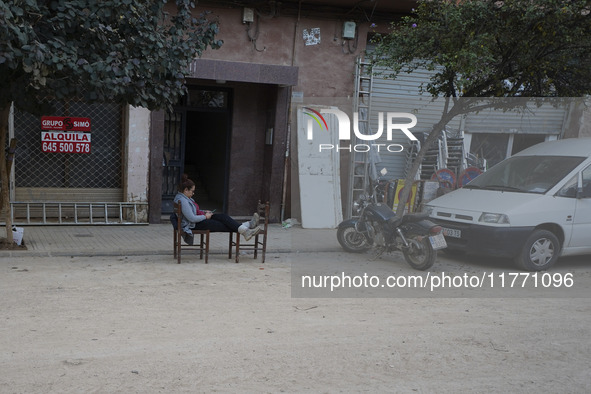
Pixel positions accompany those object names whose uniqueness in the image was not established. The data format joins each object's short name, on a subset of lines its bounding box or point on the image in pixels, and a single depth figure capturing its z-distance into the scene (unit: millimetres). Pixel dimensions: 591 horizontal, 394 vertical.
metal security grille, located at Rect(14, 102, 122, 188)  12250
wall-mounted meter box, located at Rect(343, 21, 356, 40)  13820
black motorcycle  9078
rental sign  12305
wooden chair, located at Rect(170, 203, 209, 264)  9070
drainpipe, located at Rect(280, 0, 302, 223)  13562
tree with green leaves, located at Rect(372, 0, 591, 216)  9789
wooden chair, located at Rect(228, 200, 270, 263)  9461
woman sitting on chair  9180
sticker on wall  13675
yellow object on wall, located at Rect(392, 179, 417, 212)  11311
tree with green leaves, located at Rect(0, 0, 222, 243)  7852
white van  9328
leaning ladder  14008
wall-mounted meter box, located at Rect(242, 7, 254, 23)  13023
